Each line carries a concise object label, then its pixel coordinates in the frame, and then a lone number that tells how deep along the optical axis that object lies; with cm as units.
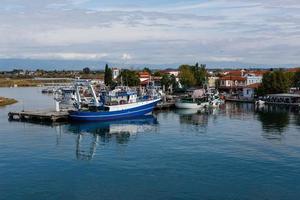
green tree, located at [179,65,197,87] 10694
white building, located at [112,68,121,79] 12799
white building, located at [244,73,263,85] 10769
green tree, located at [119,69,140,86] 10438
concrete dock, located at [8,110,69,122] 6012
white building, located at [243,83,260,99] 9441
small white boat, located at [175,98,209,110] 7686
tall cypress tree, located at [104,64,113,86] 11044
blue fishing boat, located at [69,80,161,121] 6006
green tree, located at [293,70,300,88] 9512
